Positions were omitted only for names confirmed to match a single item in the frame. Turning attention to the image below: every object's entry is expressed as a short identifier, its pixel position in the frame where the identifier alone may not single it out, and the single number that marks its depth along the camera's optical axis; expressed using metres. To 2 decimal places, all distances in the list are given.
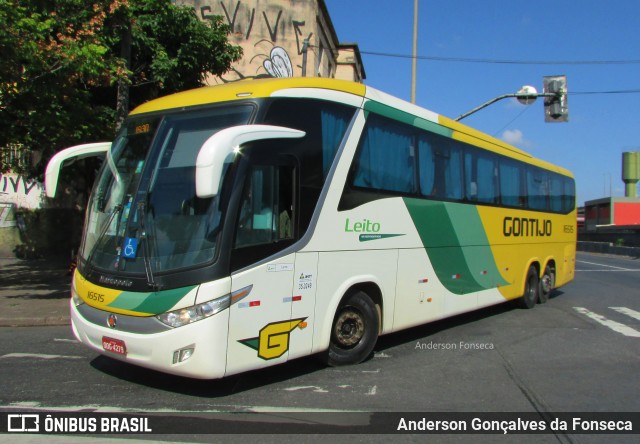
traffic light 17.66
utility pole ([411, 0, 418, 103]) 18.67
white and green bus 4.73
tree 8.83
